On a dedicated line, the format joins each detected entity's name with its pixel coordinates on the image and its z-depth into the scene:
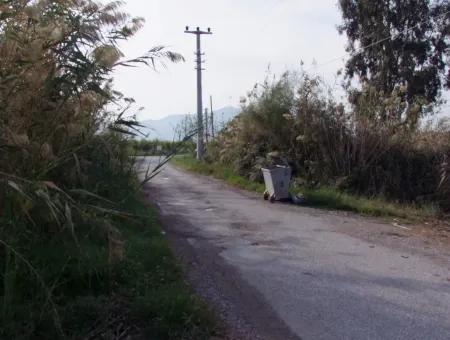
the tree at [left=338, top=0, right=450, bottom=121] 30.33
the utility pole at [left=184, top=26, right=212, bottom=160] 32.66
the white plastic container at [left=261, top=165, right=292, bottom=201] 15.83
